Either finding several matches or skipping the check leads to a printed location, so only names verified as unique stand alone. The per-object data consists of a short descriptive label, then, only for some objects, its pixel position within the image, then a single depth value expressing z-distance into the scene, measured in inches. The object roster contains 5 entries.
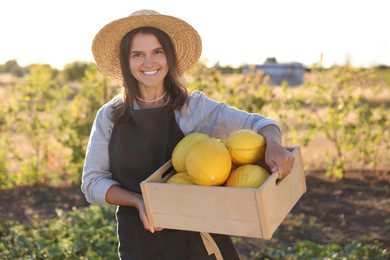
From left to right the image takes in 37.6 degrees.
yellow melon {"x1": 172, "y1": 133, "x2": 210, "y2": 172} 82.6
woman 92.1
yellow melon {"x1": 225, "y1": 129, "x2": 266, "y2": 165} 80.6
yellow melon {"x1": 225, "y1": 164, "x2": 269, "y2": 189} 75.2
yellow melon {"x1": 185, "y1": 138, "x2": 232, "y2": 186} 75.9
